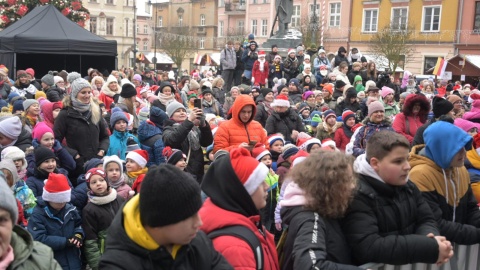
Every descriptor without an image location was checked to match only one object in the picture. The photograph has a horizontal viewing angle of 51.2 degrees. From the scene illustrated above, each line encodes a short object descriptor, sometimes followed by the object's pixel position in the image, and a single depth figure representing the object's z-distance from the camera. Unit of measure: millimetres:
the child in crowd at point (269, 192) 5629
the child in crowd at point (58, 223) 4422
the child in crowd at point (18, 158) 5266
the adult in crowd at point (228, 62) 16797
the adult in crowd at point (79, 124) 6445
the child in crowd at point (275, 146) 6738
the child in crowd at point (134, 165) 5805
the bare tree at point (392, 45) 34125
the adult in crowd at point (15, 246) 2230
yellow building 42344
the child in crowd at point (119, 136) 6844
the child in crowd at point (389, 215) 3012
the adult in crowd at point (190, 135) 6047
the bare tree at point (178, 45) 59281
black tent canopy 16438
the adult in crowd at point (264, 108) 9383
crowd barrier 3540
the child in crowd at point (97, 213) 4676
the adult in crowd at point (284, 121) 8094
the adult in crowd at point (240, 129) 6309
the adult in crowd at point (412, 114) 7545
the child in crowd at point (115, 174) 5336
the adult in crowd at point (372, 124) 7141
